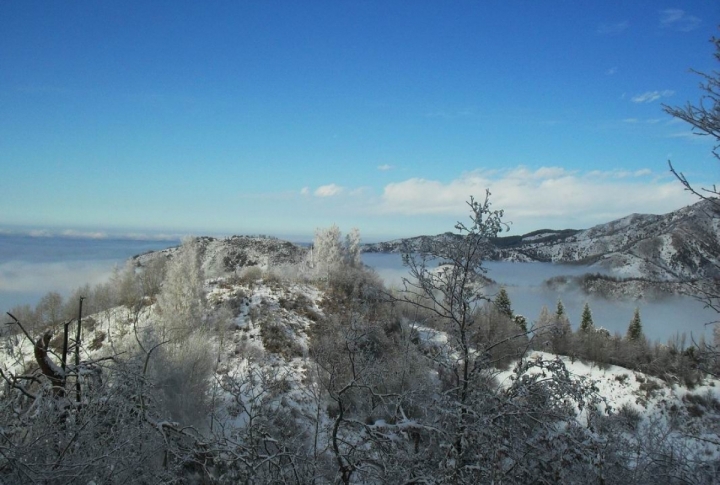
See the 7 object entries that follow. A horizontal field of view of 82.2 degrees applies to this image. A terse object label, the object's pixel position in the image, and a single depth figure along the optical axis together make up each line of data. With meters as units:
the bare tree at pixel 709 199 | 4.11
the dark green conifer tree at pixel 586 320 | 48.27
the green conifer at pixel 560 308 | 53.70
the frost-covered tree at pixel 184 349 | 12.24
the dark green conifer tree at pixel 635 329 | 48.53
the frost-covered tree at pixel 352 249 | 44.88
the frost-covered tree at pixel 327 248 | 42.51
